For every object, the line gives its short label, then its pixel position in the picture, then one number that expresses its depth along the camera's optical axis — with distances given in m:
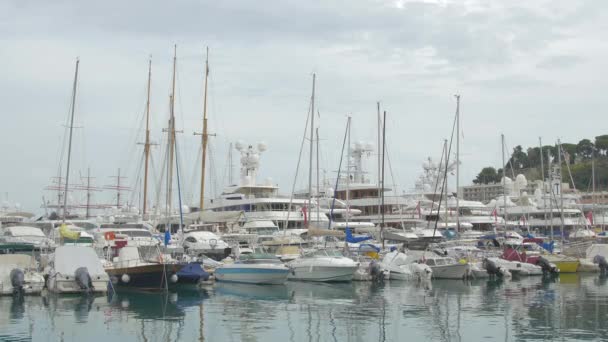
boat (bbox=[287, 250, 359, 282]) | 44.28
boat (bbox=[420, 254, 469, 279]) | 46.88
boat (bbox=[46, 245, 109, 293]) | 35.09
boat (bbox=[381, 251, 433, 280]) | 45.97
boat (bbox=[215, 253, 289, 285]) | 41.69
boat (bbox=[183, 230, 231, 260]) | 52.44
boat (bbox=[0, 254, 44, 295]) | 34.84
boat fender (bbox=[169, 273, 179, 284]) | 37.62
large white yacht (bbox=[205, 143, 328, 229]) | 73.94
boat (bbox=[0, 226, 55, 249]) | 51.15
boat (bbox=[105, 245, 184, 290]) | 37.44
